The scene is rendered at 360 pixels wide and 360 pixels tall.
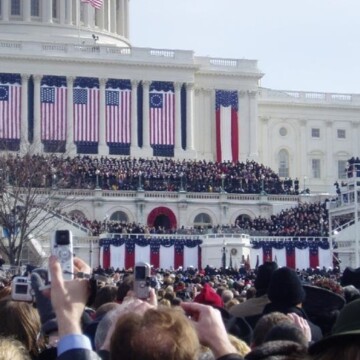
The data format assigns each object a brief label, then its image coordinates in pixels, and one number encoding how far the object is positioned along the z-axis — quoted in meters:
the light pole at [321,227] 78.06
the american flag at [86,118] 95.69
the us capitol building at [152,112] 88.88
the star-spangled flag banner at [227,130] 101.12
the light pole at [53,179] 78.94
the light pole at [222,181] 88.12
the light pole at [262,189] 88.85
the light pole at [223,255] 72.28
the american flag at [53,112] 93.75
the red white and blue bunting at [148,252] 72.06
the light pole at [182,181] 87.31
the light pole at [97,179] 85.00
